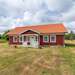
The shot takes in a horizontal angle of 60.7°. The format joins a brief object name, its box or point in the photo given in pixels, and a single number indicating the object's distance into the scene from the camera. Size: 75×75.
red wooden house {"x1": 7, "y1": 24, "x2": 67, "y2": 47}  12.16
